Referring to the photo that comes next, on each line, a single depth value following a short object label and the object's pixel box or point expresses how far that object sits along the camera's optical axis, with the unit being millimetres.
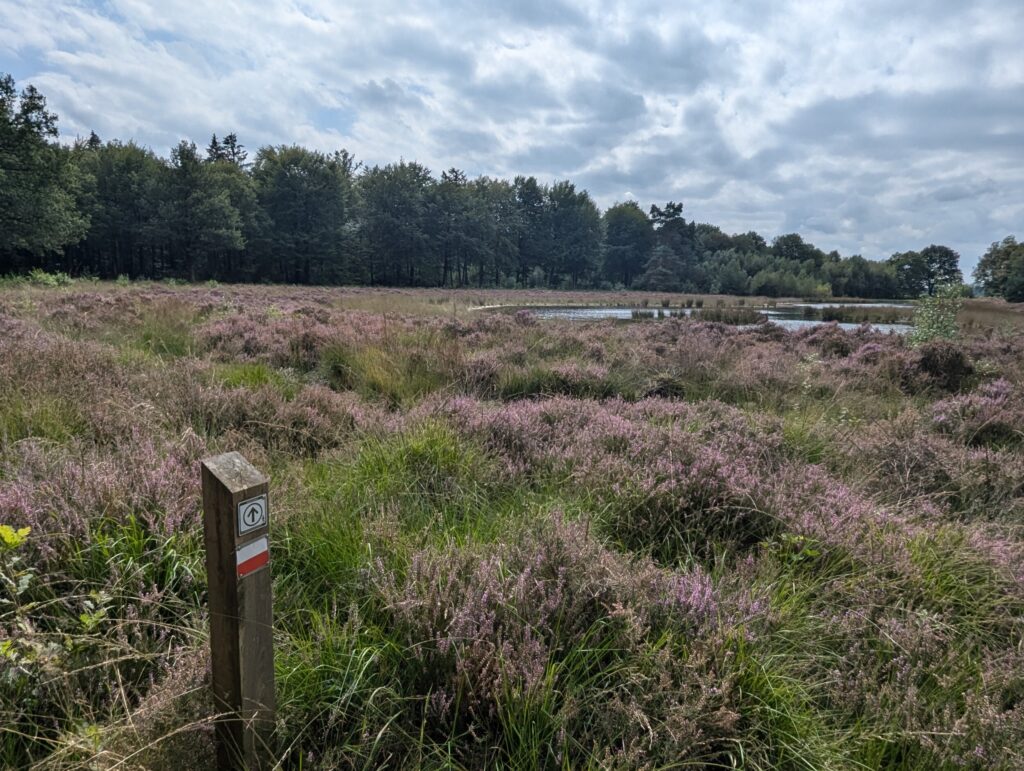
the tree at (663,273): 80250
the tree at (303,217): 57500
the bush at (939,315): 12125
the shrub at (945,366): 8398
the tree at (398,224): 63906
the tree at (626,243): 90125
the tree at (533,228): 82312
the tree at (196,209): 47906
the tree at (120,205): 49188
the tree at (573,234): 83938
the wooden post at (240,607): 1154
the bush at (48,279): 21991
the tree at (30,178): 32844
